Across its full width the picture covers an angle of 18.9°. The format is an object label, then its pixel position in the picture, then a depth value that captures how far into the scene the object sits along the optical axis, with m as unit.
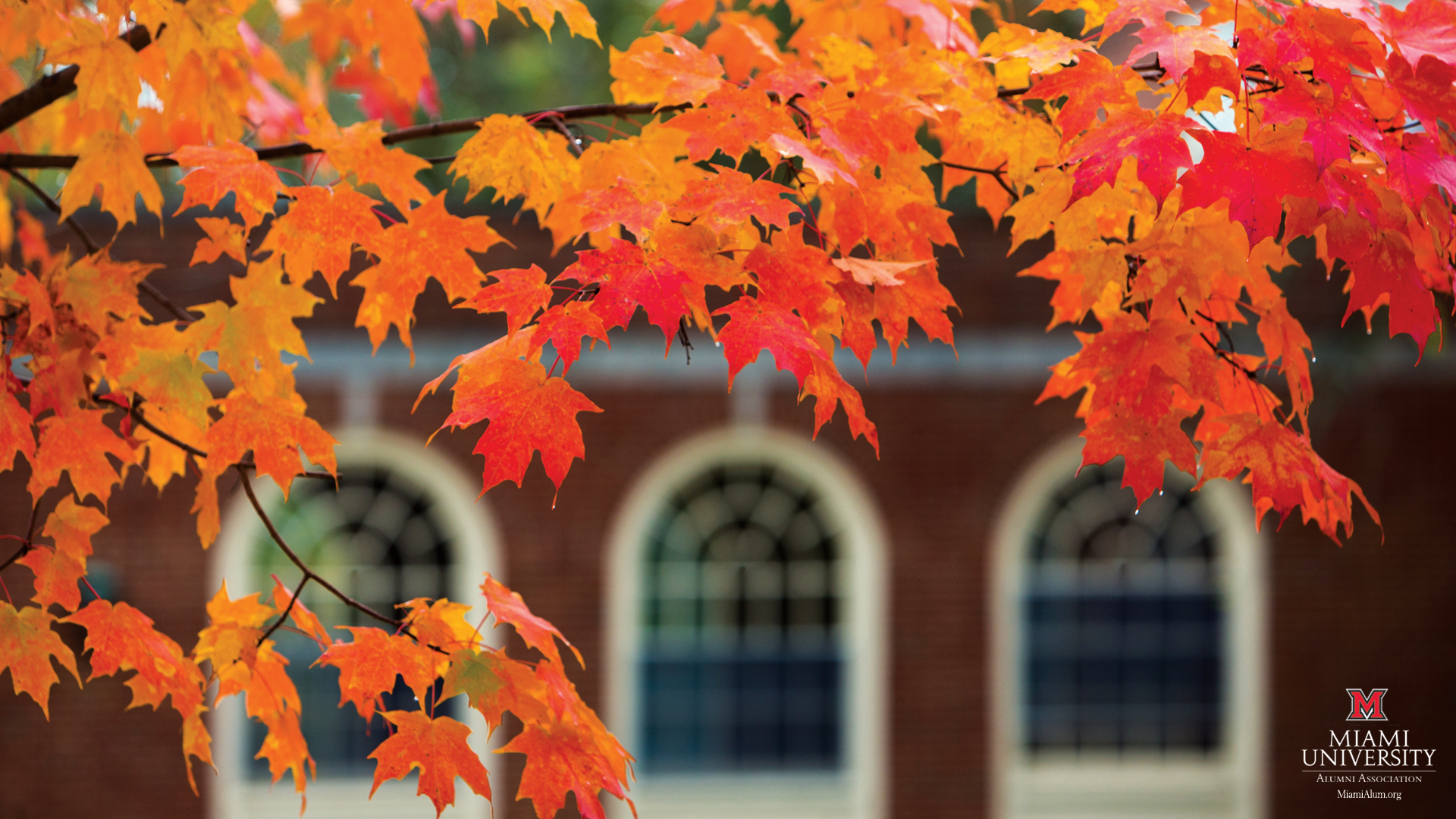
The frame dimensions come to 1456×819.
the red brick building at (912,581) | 22.86
